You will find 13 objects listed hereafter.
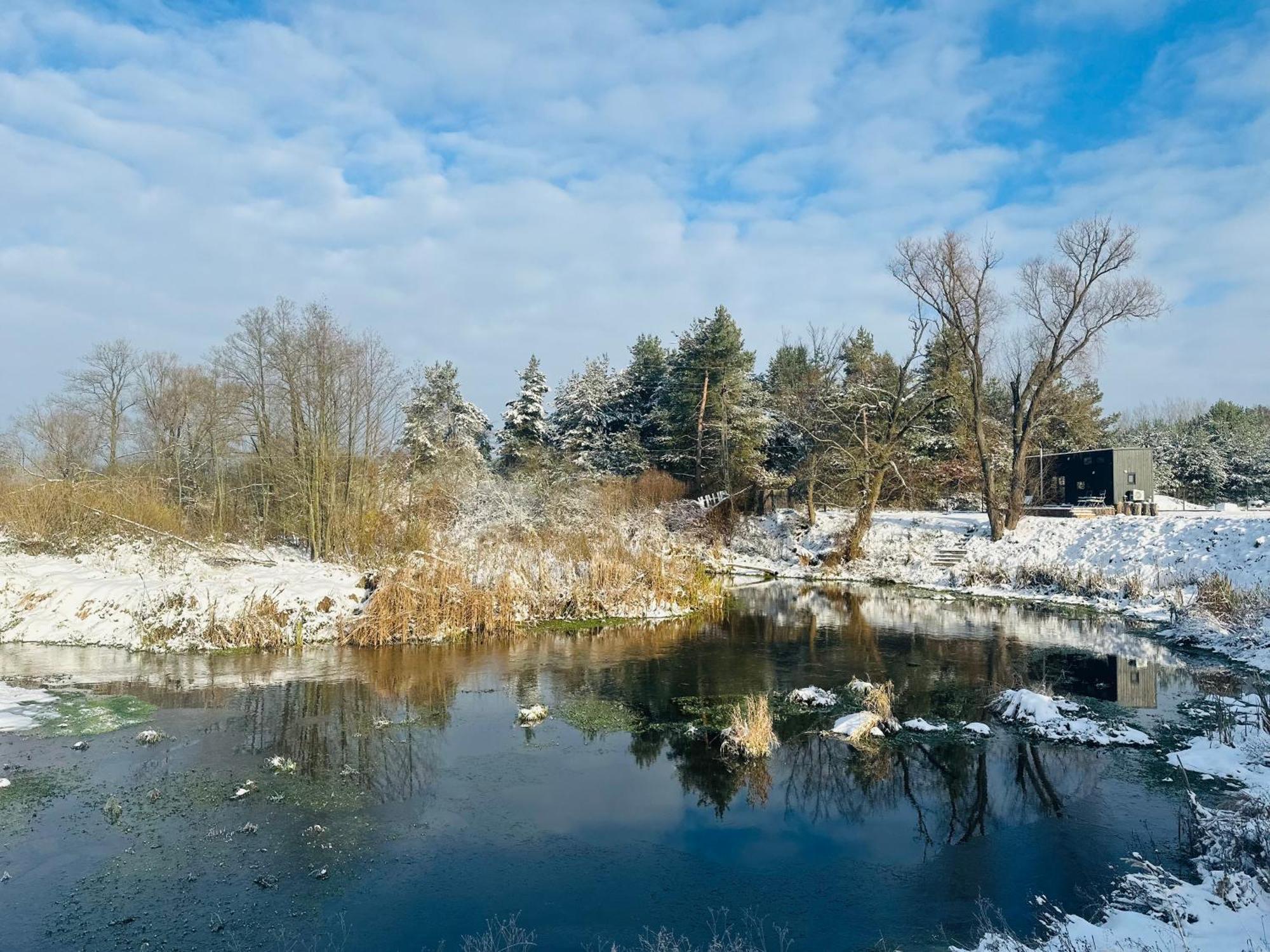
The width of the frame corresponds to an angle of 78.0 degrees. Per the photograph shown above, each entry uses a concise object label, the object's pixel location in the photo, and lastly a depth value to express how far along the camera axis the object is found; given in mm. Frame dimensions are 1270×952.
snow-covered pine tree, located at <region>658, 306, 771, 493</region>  34781
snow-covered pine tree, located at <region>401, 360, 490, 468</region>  36625
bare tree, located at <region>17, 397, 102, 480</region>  25109
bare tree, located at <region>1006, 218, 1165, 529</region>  26312
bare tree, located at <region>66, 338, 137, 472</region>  32438
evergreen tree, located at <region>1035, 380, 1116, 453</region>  36625
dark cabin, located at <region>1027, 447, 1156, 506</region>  31266
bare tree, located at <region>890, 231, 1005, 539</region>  27938
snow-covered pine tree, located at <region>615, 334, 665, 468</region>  41656
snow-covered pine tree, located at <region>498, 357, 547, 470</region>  42000
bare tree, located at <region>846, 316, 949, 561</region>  29281
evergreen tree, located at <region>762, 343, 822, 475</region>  34344
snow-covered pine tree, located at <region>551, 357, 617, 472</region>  39031
